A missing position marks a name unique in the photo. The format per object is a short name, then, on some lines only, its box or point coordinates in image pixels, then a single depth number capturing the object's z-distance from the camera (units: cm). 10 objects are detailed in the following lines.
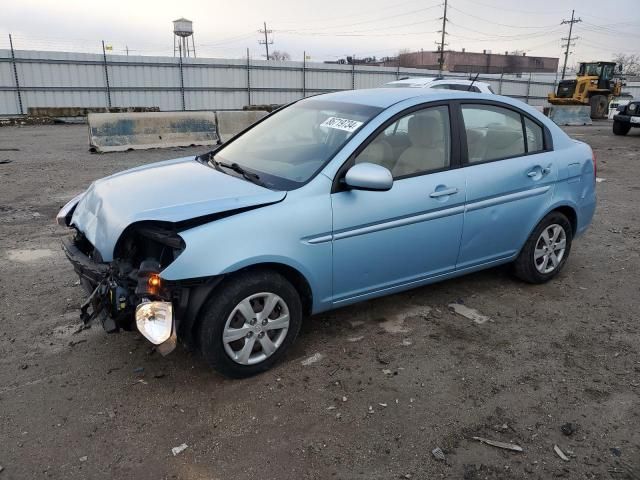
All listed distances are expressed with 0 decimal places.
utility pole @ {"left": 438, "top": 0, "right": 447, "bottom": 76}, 5353
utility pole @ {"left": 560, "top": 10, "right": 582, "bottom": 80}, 6956
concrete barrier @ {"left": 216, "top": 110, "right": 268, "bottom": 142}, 1415
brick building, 6306
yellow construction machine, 2667
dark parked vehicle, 1706
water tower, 4116
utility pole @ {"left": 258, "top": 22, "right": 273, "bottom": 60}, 6939
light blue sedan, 289
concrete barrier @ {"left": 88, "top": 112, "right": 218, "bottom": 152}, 1231
